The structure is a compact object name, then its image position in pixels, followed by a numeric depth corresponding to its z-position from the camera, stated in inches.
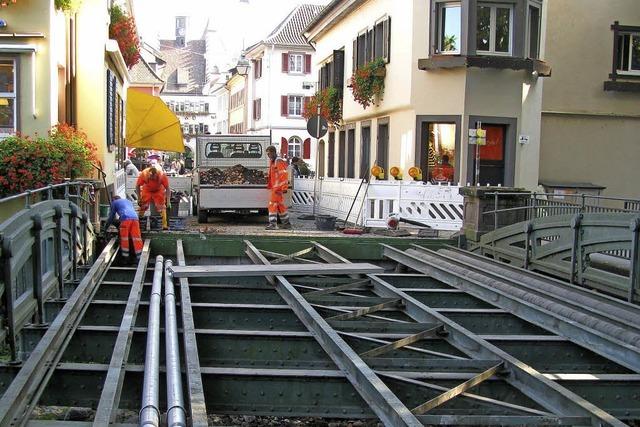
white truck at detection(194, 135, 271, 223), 776.9
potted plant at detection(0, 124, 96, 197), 539.8
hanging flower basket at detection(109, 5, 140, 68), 842.8
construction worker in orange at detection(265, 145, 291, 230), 687.7
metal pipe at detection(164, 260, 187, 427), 175.8
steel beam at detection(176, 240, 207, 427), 185.6
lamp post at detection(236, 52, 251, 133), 2571.1
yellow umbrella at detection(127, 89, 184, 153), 903.7
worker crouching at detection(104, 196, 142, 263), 470.6
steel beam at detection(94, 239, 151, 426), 192.7
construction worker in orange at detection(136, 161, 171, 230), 643.5
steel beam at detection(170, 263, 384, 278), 375.9
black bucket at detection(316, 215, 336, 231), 709.3
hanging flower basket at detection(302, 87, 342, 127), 1209.4
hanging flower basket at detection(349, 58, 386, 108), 964.6
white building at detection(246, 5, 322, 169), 2309.3
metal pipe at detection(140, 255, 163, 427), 175.8
